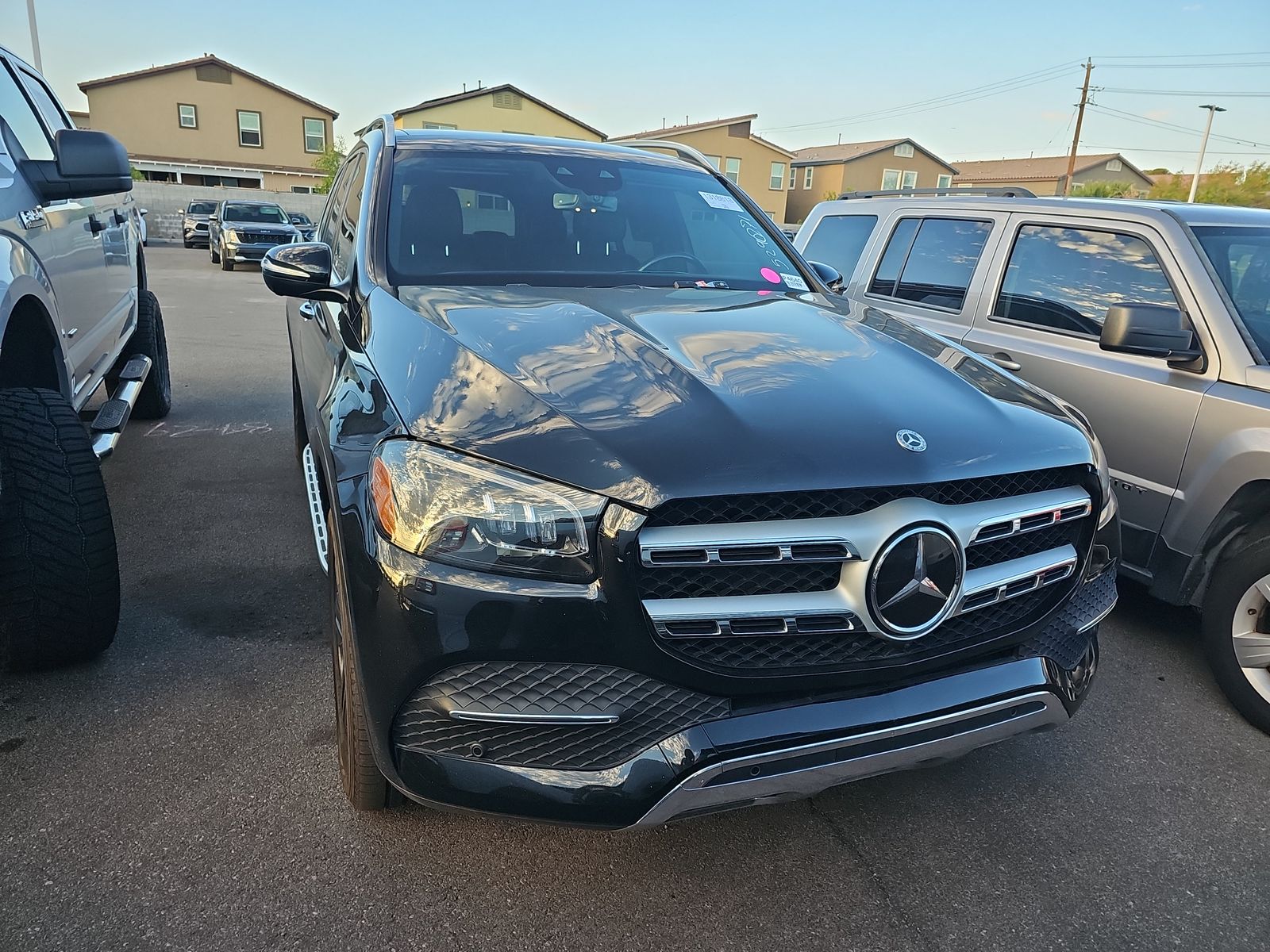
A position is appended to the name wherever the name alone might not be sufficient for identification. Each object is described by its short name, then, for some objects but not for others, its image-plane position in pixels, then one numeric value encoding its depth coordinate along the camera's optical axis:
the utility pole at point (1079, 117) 37.59
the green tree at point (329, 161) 39.94
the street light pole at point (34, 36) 22.11
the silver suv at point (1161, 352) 3.03
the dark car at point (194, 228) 25.94
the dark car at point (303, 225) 19.84
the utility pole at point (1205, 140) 37.69
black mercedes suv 1.63
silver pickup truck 2.54
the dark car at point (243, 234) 18.39
